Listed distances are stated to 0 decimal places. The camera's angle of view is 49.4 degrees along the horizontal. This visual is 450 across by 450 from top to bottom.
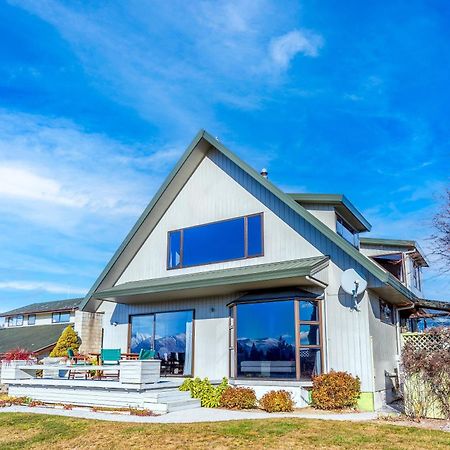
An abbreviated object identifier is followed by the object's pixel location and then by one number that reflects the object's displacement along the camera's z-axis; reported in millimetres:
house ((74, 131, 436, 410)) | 13422
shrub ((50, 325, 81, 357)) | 23314
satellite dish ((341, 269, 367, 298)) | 13031
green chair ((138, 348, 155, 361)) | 14984
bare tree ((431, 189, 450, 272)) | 18500
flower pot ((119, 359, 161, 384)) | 13156
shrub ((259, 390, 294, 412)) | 12312
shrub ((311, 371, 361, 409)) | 12430
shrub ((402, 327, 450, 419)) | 11180
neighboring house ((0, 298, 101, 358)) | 33219
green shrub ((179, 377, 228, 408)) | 13602
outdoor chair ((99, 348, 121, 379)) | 15672
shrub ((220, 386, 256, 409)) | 13000
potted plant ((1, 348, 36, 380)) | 16812
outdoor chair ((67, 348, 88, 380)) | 16953
